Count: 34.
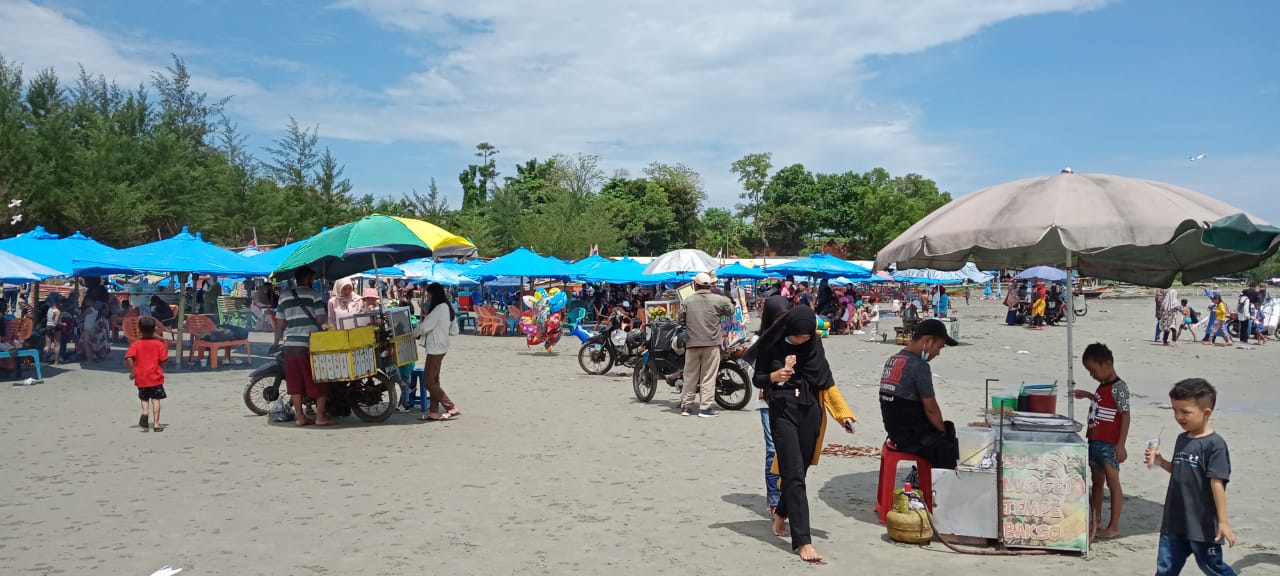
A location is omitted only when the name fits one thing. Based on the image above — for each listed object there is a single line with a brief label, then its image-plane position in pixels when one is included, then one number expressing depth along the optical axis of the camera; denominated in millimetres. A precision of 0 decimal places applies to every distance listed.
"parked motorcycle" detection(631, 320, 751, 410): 11148
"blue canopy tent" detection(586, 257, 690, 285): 26900
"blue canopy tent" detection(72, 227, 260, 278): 14742
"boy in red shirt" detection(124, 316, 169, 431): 9172
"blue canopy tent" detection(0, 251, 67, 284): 12727
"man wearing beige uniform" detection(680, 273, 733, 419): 10414
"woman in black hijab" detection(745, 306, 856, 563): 5109
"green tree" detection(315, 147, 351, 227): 45469
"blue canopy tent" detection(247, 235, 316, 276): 16359
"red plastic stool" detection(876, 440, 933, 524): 5668
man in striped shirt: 9305
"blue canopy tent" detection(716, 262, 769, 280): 32844
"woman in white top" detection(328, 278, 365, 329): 10750
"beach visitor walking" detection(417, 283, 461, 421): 9602
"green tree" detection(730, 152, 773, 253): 81875
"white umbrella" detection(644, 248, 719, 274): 21453
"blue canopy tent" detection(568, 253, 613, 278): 26688
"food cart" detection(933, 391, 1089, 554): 5172
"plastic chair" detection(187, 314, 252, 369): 15961
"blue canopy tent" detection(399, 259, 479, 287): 29767
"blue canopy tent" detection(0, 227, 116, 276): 15188
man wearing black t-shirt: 5391
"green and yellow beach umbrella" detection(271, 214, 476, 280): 9391
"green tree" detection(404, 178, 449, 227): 55344
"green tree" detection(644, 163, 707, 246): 72562
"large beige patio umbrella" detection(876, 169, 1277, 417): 5184
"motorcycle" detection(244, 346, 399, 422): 9805
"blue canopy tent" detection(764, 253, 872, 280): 25797
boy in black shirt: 3930
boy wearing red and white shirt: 5305
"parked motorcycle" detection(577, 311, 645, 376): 14664
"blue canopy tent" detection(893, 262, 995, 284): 34575
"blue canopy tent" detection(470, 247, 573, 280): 24688
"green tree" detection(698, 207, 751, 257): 72750
